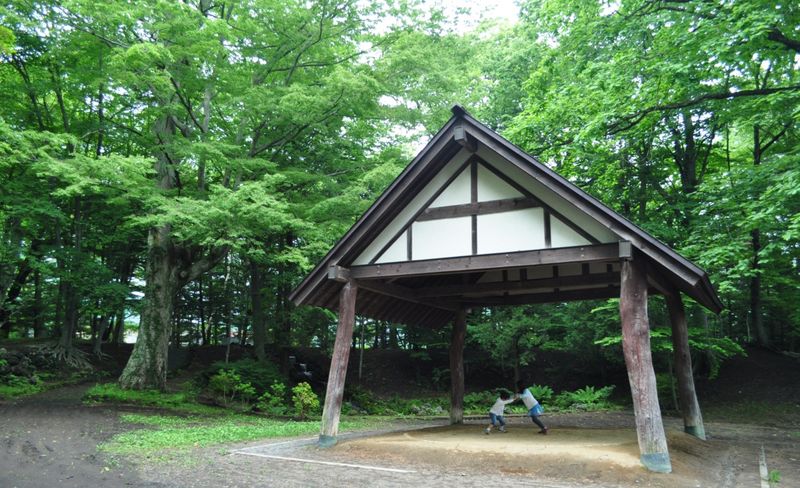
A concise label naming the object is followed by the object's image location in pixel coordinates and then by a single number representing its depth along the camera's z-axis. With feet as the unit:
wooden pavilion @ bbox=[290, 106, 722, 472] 28.02
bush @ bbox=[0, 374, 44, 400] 59.67
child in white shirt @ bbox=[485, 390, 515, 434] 40.45
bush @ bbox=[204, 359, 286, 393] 67.87
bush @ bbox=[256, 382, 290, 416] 59.95
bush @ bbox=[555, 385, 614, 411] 69.67
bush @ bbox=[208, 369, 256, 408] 61.98
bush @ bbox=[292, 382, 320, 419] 55.77
